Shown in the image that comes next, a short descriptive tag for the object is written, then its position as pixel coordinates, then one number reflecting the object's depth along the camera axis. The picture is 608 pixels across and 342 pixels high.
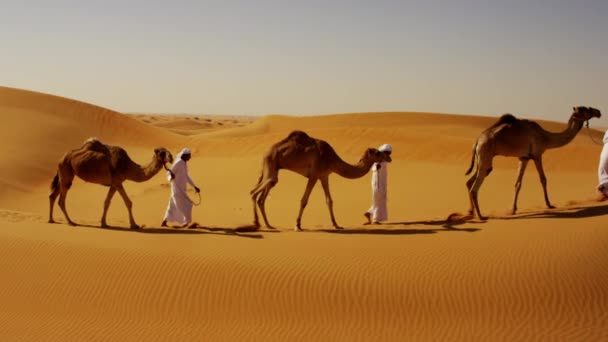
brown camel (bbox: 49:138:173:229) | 10.96
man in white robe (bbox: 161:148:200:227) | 12.21
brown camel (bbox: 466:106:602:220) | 11.70
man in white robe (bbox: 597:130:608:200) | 12.69
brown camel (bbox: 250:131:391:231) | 11.45
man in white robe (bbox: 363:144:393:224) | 12.74
